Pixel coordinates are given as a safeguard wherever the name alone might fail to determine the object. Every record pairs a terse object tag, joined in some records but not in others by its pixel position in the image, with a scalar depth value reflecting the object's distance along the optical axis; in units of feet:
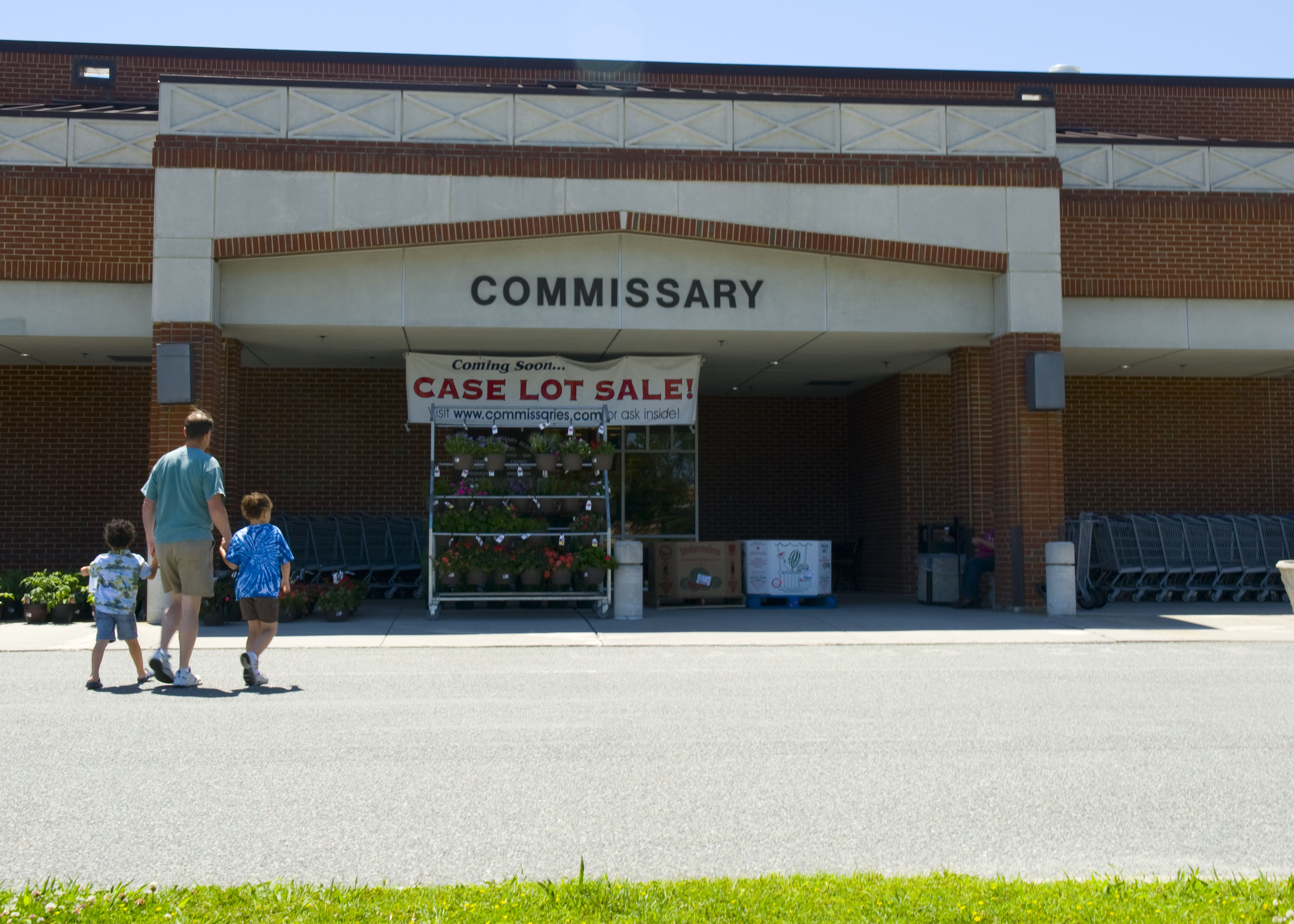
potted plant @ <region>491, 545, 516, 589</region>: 53.36
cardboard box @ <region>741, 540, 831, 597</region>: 60.39
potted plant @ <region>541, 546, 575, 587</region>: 53.72
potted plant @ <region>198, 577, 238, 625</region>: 49.55
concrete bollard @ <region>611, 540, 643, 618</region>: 52.54
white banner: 57.41
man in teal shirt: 30.58
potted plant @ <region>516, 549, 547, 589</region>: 53.72
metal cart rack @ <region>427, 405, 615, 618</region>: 52.29
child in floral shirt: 30.94
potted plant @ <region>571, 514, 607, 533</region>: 55.01
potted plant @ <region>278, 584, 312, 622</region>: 51.52
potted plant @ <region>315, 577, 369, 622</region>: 51.24
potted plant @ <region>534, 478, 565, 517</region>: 55.36
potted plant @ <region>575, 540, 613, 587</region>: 53.01
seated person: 58.29
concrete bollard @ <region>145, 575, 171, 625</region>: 48.60
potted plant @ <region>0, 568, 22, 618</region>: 53.88
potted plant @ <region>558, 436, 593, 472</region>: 55.72
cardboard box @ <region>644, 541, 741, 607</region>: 59.57
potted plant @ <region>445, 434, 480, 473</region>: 54.80
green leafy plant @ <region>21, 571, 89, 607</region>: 51.34
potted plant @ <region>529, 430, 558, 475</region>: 55.72
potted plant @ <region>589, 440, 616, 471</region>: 55.77
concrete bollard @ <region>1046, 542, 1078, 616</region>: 53.42
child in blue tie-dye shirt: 31.32
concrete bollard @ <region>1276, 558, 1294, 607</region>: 36.60
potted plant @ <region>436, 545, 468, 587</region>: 52.80
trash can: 61.31
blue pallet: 60.54
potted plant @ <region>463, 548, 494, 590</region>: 53.06
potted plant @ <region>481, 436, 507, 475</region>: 55.06
